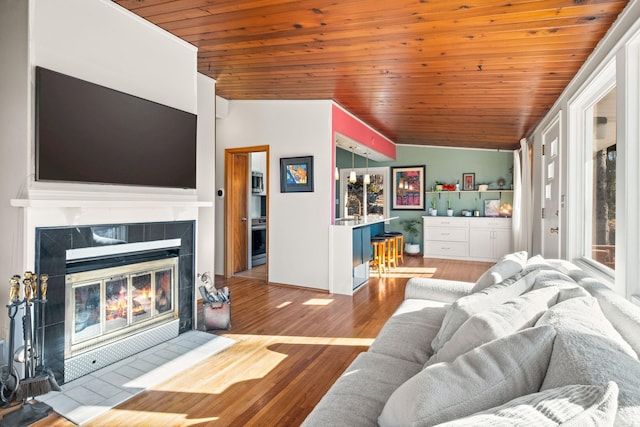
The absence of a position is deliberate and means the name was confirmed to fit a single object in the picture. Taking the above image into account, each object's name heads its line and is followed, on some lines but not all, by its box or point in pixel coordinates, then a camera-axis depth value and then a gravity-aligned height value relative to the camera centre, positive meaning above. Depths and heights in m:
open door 5.71 +0.07
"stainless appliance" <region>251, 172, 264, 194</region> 6.81 +0.58
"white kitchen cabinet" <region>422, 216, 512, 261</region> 7.41 -0.50
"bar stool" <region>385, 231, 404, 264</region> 6.98 -0.68
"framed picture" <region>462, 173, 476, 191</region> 8.00 +0.70
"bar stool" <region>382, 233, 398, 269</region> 6.23 -0.63
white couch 0.74 -0.40
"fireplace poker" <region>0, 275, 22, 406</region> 2.03 -0.88
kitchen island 4.75 -0.55
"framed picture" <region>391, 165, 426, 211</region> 8.44 +0.61
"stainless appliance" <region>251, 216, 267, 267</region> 6.46 -0.50
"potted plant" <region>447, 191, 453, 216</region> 8.21 +0.27
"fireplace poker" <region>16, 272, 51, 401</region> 2.01 -0.85
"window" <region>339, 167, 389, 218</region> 8.83 +0.49
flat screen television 2.27 +0.55
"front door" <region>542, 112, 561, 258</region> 3.82 +0.26
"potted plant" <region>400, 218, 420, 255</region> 8.38 -0.33
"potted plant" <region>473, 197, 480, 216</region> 7.99 +0.20
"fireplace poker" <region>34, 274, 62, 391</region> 2.10 -0.76
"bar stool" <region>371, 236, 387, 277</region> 5.88 -0.60
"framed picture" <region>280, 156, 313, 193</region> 4.98 +0.53
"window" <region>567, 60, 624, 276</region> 2.59 +0.31
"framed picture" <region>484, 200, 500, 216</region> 7.79 +0.13
